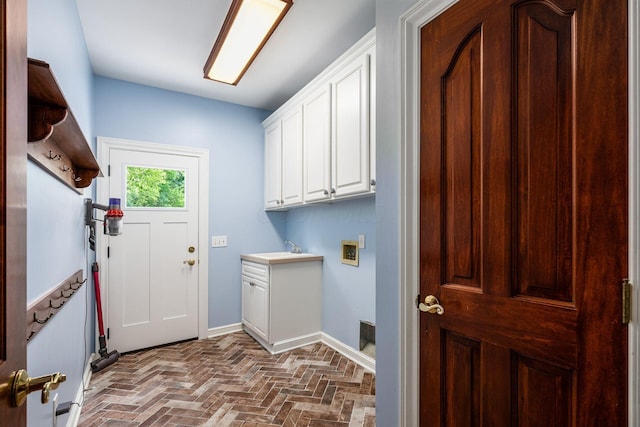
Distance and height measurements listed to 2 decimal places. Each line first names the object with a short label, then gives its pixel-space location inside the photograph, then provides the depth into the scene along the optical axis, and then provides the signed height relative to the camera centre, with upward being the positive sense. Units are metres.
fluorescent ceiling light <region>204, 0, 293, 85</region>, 1.89 +1.31
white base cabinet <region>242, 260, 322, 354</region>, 3.02 -0.88
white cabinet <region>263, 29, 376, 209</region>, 2.26 +0.74
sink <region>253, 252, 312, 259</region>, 3.32 -0.41
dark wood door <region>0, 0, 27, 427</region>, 0.56 +0.04
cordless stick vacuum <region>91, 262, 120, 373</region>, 2.72 -1.10
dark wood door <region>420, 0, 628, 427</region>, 0.87 +0.02
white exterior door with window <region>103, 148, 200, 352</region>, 3.06 -0.35
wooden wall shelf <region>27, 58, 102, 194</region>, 0.90 +0.37
